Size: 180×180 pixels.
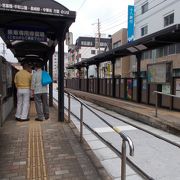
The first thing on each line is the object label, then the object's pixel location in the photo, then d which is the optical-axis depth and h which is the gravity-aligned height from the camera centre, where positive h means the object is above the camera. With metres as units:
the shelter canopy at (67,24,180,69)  6.22 +1.52
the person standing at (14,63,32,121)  4.82 -0.37
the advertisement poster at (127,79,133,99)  9.66 -0.48
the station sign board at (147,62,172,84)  7.10 +0.30
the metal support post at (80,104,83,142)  3.63 -0.92
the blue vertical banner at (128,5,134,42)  22.55 +7.13
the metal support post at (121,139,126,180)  1.89 -0.91
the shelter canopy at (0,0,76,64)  3.81 +1.38
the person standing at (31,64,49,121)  4.75 -0.29
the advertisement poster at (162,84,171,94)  7.09 -0.36
